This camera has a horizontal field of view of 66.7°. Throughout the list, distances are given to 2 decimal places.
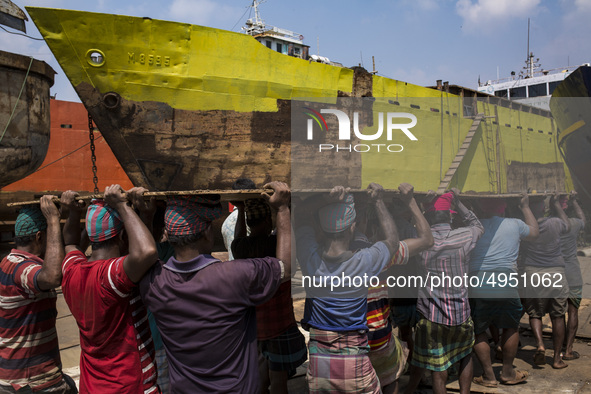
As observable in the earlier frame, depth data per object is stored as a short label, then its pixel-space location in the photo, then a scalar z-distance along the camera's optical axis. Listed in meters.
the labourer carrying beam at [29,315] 2.68
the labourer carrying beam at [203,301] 2.08
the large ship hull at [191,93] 6.35
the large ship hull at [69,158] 13.60
